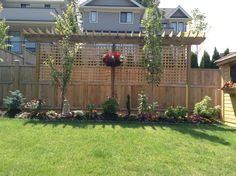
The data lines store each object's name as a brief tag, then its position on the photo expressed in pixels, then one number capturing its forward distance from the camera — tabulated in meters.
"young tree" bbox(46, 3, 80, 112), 5.32
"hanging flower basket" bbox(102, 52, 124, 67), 5.70
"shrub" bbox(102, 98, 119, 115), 5.13
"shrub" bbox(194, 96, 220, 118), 5.31
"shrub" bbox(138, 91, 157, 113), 5.30
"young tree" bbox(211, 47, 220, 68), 9.65
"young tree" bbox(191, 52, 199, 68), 9.78
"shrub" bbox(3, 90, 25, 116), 5.24
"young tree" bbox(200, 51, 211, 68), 9.47
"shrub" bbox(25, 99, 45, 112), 5.29
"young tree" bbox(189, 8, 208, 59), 18.85
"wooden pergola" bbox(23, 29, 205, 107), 5.75
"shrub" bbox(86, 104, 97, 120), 5.03
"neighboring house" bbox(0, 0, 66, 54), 11.74
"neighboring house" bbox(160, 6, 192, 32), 17.72
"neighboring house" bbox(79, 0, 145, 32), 14.21
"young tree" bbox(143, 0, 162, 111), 5.46
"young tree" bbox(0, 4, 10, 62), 8.99
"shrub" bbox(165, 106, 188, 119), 5.12
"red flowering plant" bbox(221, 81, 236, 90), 5.20
